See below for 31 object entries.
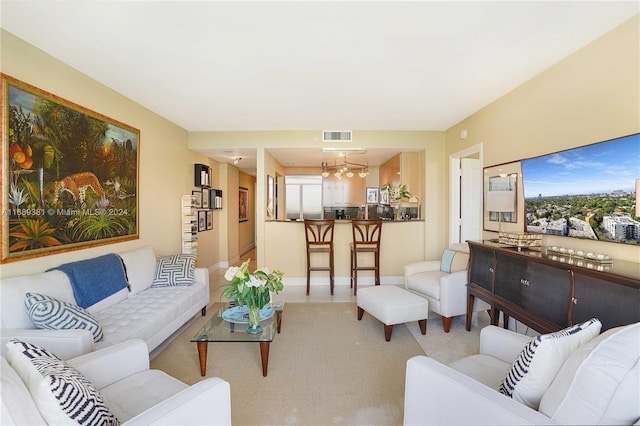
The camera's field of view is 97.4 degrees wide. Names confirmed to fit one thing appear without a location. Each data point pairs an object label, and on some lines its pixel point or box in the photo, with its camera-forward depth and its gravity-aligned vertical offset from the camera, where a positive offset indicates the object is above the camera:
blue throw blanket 2.24 -0.57
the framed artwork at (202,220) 5.00 -0.17
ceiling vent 4.49 +1.20
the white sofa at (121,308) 1.63 -0.79
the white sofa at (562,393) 0.85 -0.64
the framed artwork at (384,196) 6.56 +0.34
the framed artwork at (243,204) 7.24 +0.17
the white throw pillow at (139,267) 2.83 -0.60
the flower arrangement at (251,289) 2.22 -0.63
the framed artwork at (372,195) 7.53 +0.41
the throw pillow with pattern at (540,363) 1.09 -0.60
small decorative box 2.43 -0.26
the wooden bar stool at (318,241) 4.23 -0.49
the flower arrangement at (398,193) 5.05 +0.31
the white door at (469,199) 4.23 +0.17
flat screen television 1.81 +0.14
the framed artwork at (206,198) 5.18 +0.23
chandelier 6.07 +1.11
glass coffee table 2.10 -0.95
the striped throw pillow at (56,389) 0.92 -0.62
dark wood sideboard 1.48 -0.51
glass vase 2.23 -0.87
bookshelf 4.29 -0.20
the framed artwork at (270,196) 5.12 +0.28
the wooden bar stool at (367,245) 4.18 -0.55
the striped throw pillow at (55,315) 1.75 -0.66
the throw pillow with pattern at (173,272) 3.09 -0.68
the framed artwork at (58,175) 1.99 +0.31
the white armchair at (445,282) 2.93 -0.80
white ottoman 2.70 -0.96
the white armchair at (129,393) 0.86 -0.77
